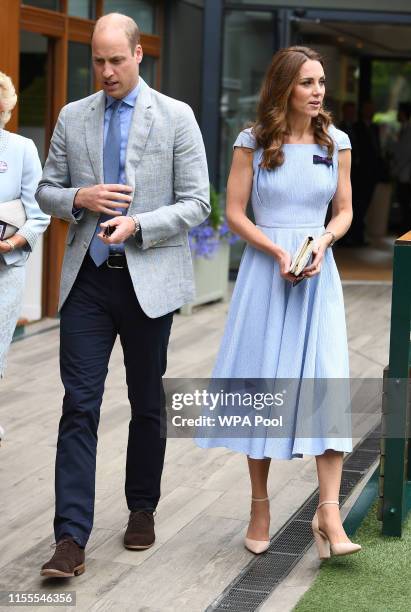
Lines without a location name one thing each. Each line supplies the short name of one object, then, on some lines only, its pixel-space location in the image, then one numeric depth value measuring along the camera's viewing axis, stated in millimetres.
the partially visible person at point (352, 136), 23059
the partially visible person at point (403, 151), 23279
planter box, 14231
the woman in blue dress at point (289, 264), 5765
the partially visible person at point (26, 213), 7269
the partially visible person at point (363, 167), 23542
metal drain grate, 5435
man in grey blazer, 5638
